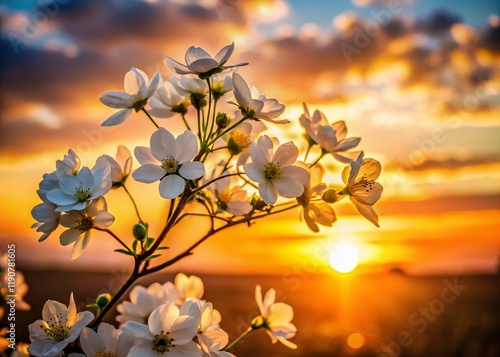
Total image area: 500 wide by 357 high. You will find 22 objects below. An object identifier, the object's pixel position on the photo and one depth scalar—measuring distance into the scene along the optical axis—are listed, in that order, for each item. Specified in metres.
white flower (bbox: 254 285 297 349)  0.81
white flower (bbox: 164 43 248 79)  0.65
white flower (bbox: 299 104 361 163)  0.70
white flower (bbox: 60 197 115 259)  0.63
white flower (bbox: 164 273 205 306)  0.82
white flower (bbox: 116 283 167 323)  0.81
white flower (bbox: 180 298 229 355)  0.59
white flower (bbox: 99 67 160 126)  0.72
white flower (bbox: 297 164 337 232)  0.68
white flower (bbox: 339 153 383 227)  0.66
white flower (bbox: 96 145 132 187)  0.73
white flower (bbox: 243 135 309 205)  0.64
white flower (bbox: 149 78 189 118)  0.77
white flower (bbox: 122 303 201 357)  0.56
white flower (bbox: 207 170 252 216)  0.72
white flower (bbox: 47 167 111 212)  0.61
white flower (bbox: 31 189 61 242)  0.63
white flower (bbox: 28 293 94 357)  0.63
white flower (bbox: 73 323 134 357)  0.61
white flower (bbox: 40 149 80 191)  0.65
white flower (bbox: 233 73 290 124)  0.65
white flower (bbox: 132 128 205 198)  0.62
